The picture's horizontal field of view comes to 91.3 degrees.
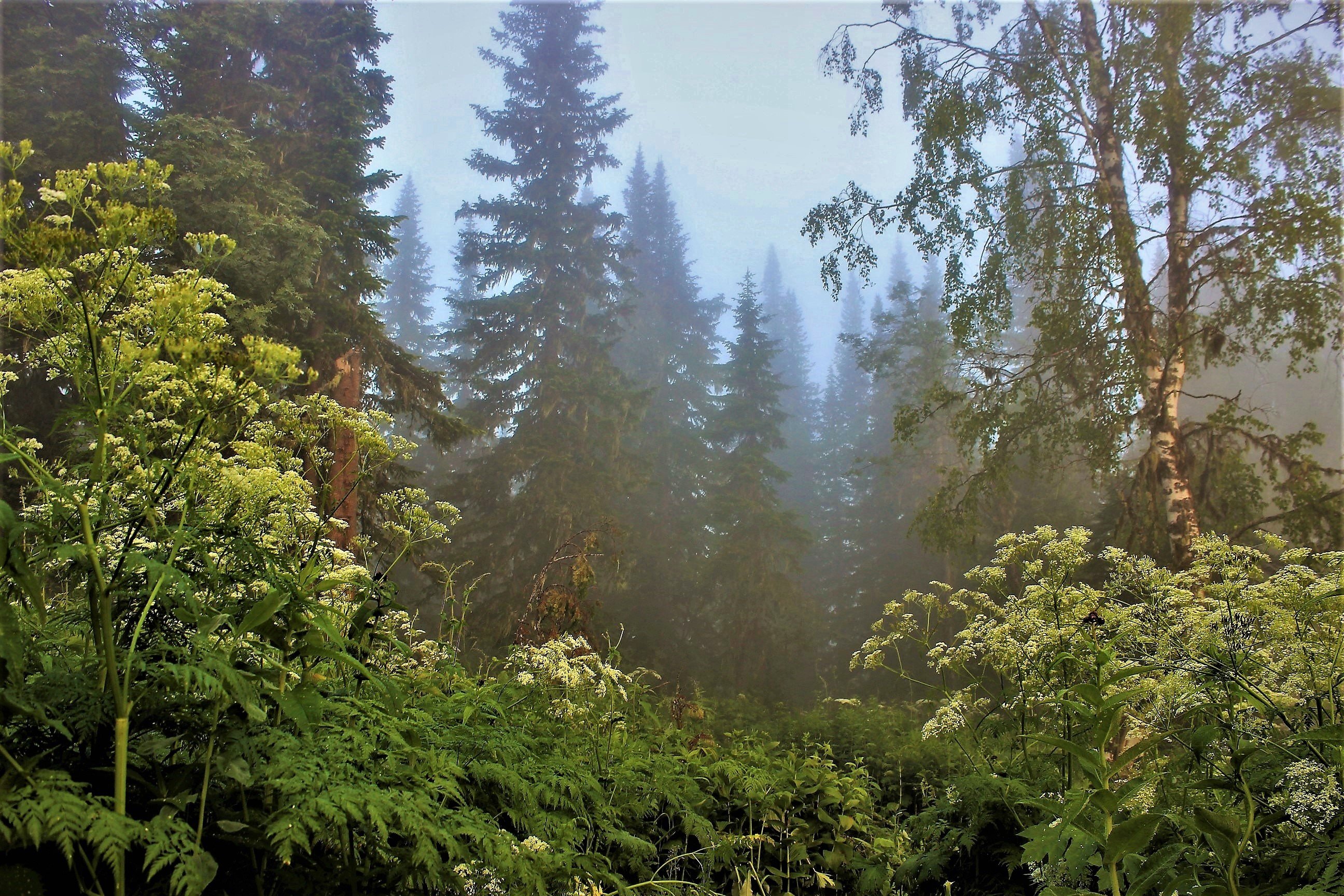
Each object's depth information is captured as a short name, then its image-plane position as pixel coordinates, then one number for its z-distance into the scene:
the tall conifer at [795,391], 35.56
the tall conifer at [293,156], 9.09
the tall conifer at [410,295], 33.31
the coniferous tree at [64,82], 9.25
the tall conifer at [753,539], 20.20
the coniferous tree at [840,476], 28.81
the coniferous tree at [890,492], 22.42
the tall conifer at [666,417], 22.34
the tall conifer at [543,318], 17.66
